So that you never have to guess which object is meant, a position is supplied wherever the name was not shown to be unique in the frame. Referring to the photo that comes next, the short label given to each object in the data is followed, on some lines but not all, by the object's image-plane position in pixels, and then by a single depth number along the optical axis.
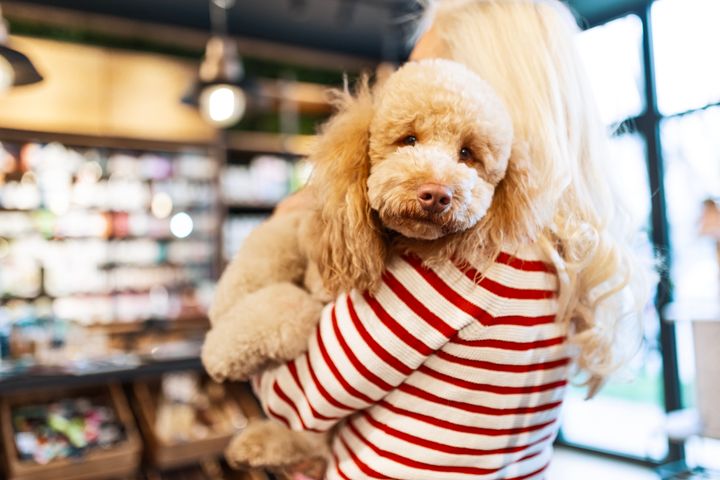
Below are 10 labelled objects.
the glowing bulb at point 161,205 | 5.00
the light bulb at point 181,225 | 5.07
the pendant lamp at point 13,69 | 2.21
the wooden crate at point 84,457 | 2.20
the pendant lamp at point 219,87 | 3.51
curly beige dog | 0.72
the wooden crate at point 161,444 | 2.49
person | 0.81
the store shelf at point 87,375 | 2.26
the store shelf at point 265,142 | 5.45
